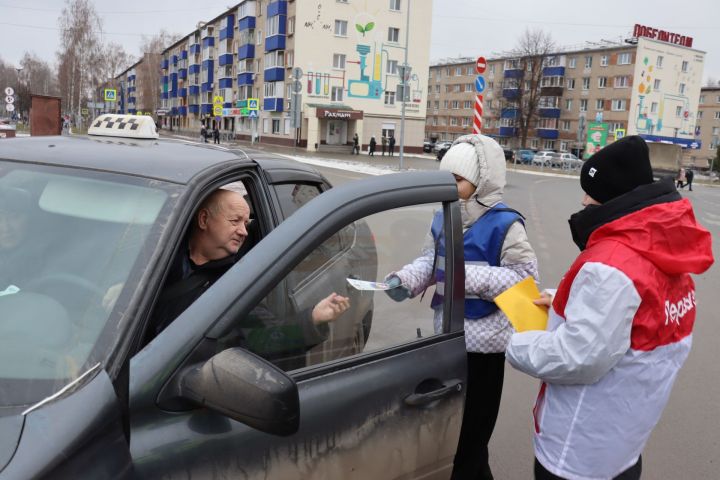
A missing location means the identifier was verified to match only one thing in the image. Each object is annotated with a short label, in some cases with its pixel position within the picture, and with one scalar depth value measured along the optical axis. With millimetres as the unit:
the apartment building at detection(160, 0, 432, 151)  51000
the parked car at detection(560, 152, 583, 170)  54669
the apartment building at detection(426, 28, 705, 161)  71500
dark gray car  1427
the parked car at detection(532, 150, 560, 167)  57688
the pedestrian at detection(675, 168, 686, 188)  38038
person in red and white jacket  1906
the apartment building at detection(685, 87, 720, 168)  91438
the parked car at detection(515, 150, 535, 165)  61319
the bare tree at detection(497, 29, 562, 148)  76125
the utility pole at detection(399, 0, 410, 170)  20000
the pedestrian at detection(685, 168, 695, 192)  36244
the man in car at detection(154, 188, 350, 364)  1759
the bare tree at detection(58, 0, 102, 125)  60469
